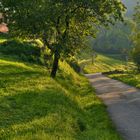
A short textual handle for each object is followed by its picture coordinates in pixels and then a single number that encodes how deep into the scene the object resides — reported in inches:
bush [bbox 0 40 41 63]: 1877.5
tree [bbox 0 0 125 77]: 1354.6
